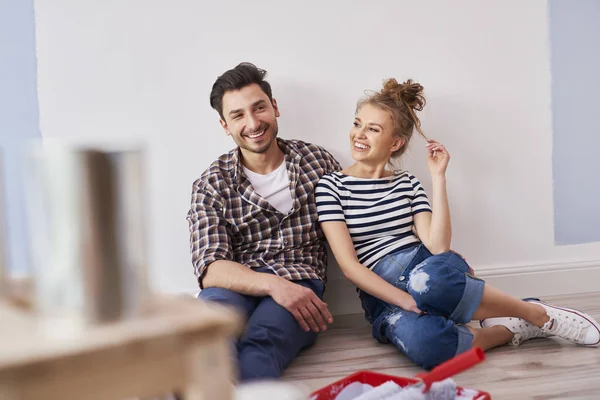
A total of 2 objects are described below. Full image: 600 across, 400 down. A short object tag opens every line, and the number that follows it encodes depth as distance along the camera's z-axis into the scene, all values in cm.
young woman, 140
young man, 148
